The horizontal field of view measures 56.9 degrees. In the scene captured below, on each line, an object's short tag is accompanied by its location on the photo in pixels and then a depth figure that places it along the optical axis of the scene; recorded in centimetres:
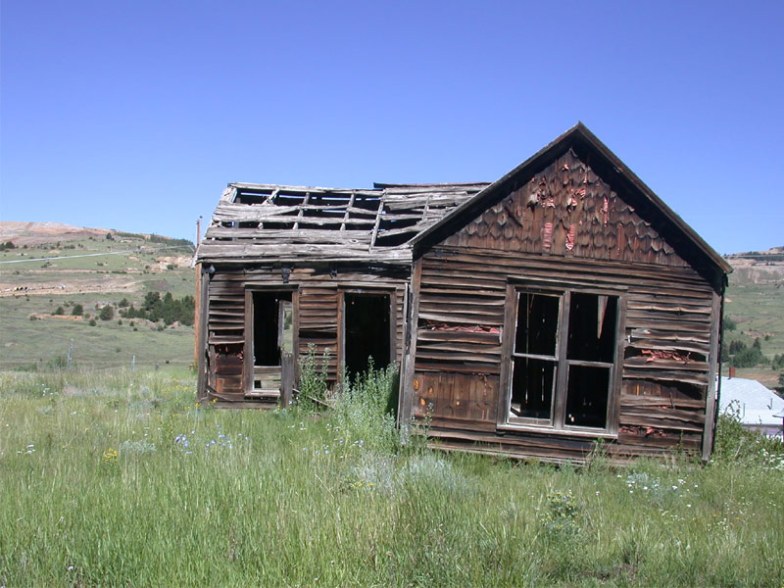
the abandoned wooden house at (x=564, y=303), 993
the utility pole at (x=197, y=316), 1880
